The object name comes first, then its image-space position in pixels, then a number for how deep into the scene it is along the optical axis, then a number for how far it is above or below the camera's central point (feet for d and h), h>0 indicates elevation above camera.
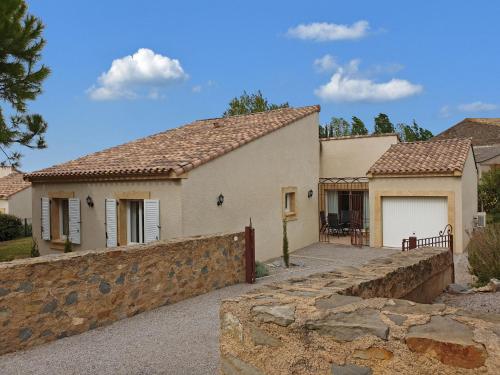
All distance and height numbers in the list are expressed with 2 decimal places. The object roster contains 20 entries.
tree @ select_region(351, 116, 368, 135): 180.65 +28.20
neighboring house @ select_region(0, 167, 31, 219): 100.89 +1.23
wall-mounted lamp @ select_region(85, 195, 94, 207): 46.47 +0.10
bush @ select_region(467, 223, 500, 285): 28.53 -4.05
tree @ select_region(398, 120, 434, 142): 207.94 +29.35
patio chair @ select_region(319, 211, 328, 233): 62.18 -3.41
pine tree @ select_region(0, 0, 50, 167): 53.88 +16.11
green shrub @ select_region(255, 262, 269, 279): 35.51 -5.76
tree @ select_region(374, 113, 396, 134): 197.77 +32.03
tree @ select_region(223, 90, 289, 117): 131.13 +27.49
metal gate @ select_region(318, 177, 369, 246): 61.87 -1.71
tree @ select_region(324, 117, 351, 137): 179.21 +27.95
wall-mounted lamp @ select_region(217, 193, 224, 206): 41.96 +0.03
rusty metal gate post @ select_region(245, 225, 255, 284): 31.53 -4.00
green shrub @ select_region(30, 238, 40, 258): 51.41 -5.43
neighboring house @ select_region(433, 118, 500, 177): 132.05 +19.86
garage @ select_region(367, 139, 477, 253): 50.31 +0.08
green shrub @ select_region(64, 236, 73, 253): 47.73 -4.61
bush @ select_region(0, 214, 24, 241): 89.45 -4.77
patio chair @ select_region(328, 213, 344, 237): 61.93 -3.57
